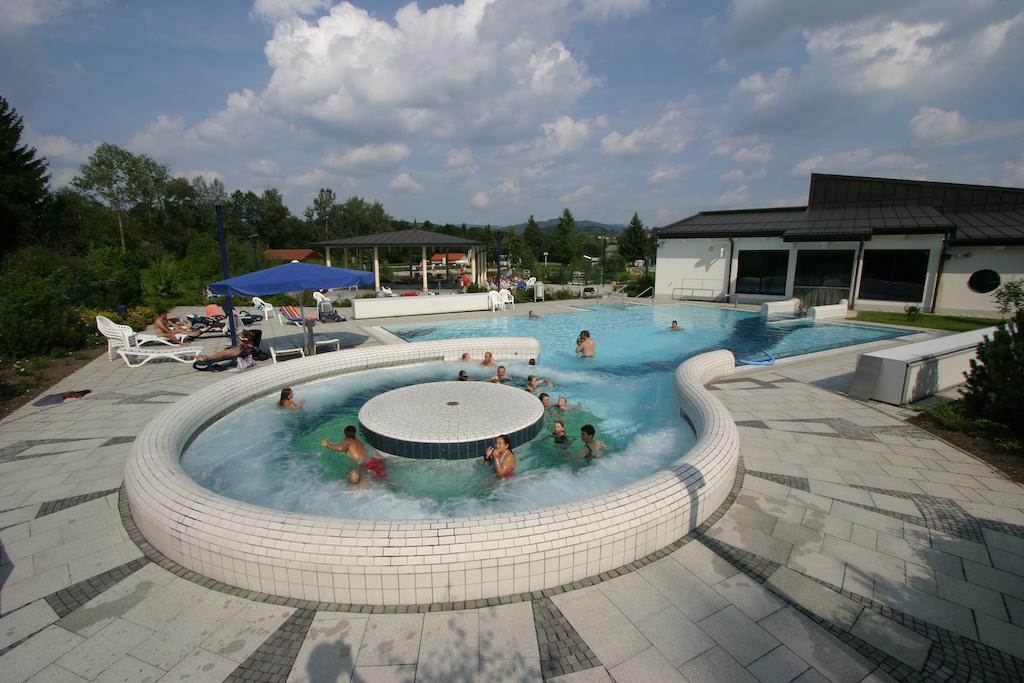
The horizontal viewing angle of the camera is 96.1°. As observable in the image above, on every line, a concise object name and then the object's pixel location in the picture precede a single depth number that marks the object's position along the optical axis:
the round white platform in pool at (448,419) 6.81
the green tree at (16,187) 28.48
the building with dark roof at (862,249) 18.56
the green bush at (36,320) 11.02
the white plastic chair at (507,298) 21.67
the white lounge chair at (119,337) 11.27
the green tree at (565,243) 65.38
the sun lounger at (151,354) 10.99
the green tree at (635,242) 68.31
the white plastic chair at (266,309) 18.56
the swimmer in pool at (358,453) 6.45
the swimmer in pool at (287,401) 8.80
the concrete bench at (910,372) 8.45
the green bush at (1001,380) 6.68
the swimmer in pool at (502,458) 6.41
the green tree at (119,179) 47.75
